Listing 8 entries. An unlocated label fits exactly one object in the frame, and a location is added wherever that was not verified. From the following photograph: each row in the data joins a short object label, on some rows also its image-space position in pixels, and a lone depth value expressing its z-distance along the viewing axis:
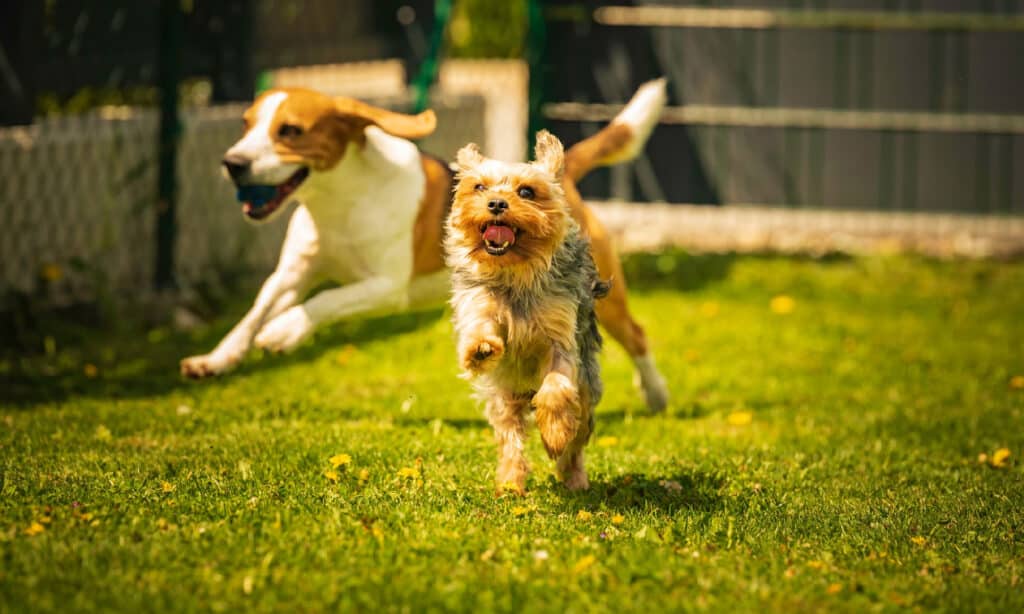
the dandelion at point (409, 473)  5.28
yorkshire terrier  4.79
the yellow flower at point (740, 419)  7.04
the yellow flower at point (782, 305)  10.03
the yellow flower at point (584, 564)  4.17
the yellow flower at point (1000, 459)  6.17
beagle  6.09
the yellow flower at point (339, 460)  5.32
